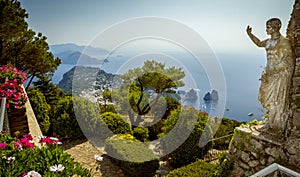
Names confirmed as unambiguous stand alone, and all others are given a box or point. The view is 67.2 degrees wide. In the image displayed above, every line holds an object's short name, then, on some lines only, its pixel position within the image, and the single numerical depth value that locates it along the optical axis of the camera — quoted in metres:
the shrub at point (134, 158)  5.29
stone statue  2.88
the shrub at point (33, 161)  1.84
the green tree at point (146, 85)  9.55
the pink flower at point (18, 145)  2.24
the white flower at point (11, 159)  1.92
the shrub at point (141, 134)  7.55
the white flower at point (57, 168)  1.73
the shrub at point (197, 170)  3.89
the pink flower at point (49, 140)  2.36
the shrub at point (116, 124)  7.28
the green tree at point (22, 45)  6.51
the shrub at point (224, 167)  3.55
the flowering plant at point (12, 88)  3.74
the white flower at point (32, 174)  1.58
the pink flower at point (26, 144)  2.42
